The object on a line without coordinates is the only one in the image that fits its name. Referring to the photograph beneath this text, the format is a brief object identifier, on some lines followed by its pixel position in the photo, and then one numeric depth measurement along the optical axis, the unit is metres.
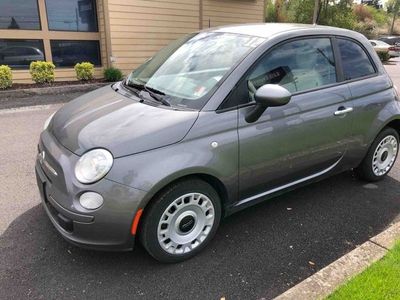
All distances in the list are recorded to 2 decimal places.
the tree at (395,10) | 57.94
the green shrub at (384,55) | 26.58
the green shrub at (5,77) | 8.77
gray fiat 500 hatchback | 2.60
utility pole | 22.62
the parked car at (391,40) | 34.12
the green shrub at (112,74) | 10.74
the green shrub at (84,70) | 10.18
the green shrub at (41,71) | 9.44
